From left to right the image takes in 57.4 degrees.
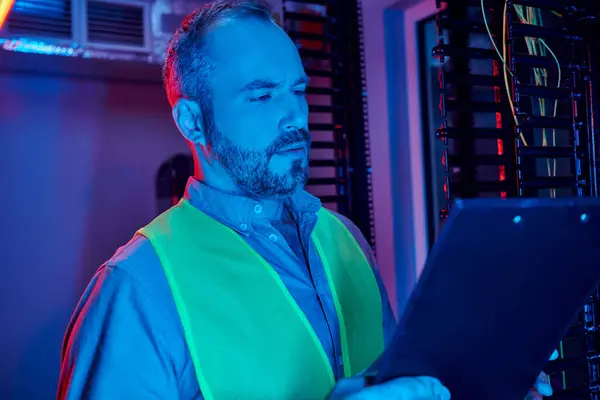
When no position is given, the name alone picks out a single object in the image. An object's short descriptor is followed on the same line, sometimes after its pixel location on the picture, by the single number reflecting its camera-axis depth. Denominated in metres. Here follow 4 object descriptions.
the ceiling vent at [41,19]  2.78
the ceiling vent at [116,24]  2.98
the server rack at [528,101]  1.38
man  0.97
